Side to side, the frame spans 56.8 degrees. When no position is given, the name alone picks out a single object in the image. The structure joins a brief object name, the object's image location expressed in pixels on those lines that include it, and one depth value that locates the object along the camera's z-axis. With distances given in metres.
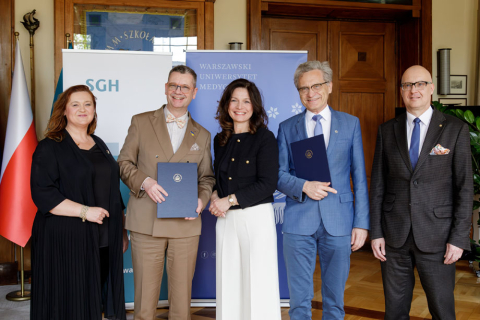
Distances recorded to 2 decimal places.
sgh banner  3.62
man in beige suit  2.61
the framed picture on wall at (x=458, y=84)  5.71
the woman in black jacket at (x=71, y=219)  2.30
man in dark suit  2.25
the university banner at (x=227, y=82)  3.74
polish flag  3.85
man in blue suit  2.35
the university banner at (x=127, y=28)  4.64
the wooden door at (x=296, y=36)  5.48
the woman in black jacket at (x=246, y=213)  2.34
